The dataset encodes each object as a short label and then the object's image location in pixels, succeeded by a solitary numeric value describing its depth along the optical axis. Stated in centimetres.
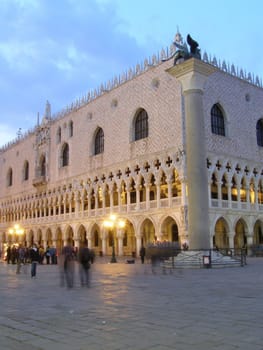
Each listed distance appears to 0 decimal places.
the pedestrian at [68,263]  948
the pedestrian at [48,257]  2333
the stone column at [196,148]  1612
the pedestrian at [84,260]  974
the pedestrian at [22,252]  1906
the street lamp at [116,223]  2257
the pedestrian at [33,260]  1309
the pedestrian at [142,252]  2112
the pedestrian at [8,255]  2451
